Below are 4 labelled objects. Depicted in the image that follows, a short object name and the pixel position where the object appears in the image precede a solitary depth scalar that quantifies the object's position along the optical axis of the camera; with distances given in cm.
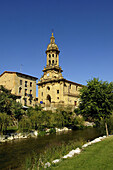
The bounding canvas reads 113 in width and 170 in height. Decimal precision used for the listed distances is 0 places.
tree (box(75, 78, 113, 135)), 2238
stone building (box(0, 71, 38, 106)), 4928
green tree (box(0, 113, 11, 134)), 2381
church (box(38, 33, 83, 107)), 5609
